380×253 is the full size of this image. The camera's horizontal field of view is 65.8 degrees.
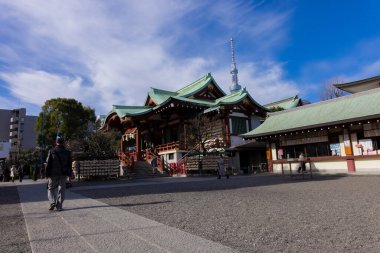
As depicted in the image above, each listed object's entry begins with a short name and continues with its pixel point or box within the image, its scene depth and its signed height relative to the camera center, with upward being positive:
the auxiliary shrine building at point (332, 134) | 16.50 +2.04
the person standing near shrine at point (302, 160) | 16.13 +0.29
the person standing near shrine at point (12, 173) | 25.87 +0.40
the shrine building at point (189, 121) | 24.61 +4.71
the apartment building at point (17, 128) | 76.81 +13.00
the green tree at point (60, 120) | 37.78 +7.20
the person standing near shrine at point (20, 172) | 23.70 +0.42
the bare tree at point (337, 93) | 36.69 +8.82
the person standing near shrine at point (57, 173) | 6.89 +0.07
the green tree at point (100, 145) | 24.55 +2.44
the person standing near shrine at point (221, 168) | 17.66 +0.07
